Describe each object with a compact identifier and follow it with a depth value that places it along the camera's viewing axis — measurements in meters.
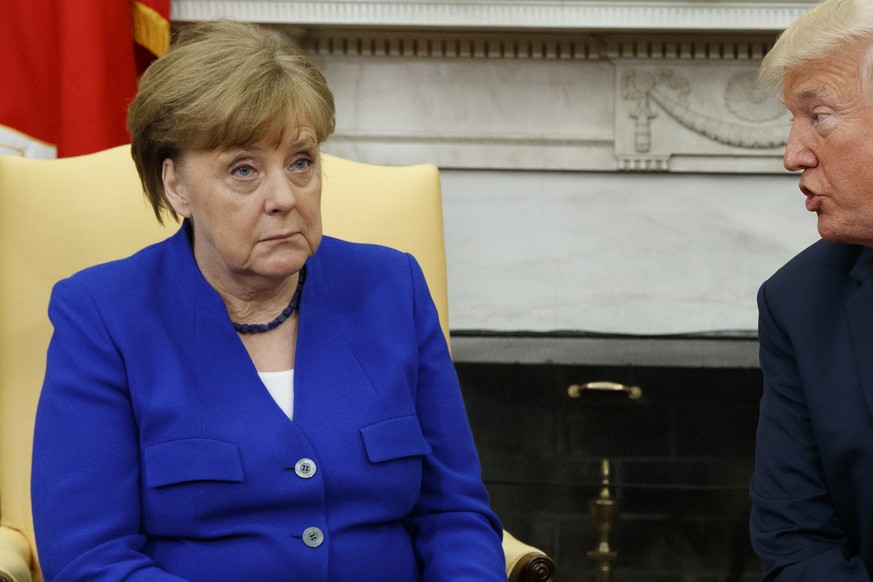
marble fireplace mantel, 5.84
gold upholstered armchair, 4.63
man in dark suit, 4.24
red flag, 5.21
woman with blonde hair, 4.30
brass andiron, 5.34
